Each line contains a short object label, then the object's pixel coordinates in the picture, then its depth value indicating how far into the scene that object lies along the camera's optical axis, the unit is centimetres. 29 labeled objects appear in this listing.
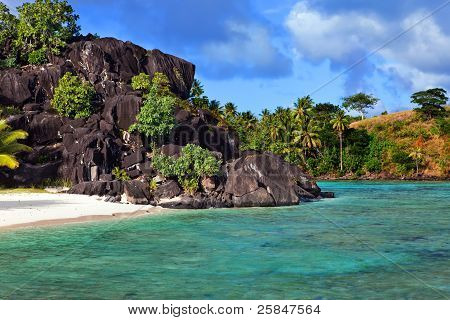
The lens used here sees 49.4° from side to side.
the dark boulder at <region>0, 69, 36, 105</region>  5947
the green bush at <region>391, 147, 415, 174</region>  9606
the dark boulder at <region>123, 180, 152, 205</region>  3881
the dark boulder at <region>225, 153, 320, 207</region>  3991
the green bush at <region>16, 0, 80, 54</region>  6881
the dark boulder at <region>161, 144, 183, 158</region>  4725
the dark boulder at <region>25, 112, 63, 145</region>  5312
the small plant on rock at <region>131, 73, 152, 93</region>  6182
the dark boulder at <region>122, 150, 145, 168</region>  4916
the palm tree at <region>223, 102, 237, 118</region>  9975
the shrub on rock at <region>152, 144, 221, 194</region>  4153
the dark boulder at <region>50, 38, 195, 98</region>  6519
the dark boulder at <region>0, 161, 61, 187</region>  4700
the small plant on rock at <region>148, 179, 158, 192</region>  4209
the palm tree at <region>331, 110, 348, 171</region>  10000
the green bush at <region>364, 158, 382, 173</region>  9875
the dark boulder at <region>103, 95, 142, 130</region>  5569
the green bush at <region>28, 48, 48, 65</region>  6700
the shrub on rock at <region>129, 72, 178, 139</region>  5256
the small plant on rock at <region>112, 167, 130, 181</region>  4650
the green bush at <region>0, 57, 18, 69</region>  6602
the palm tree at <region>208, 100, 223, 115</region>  8110
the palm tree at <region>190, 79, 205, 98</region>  7612
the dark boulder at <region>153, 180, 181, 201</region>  3997
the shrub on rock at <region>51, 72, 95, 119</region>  5678
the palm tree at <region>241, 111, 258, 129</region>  10205
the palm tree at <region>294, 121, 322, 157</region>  9662
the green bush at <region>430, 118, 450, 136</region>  10275
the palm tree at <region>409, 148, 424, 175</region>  9417
